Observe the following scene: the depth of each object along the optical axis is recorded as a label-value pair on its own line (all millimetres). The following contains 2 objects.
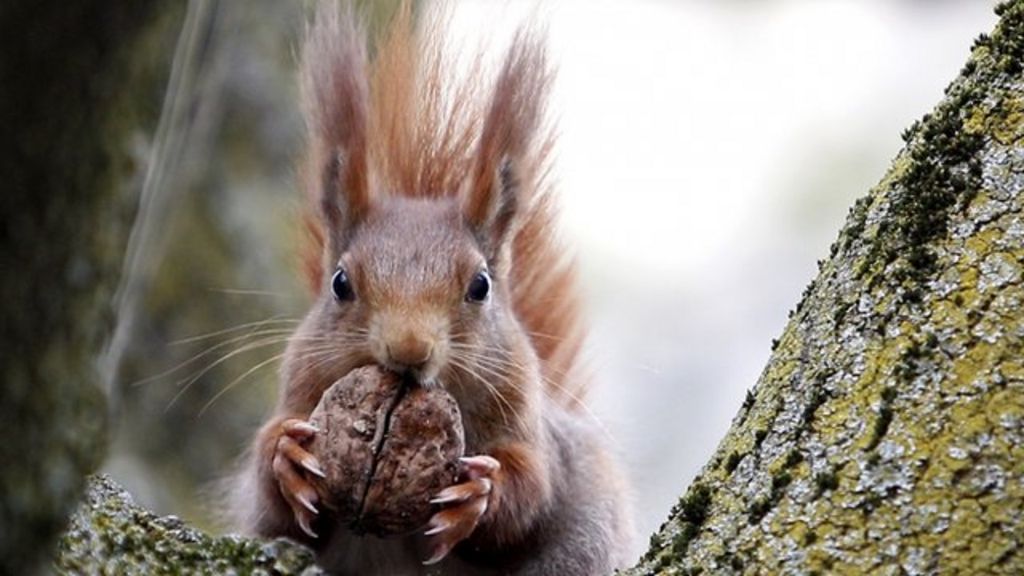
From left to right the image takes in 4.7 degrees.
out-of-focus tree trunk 2788
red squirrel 3163
